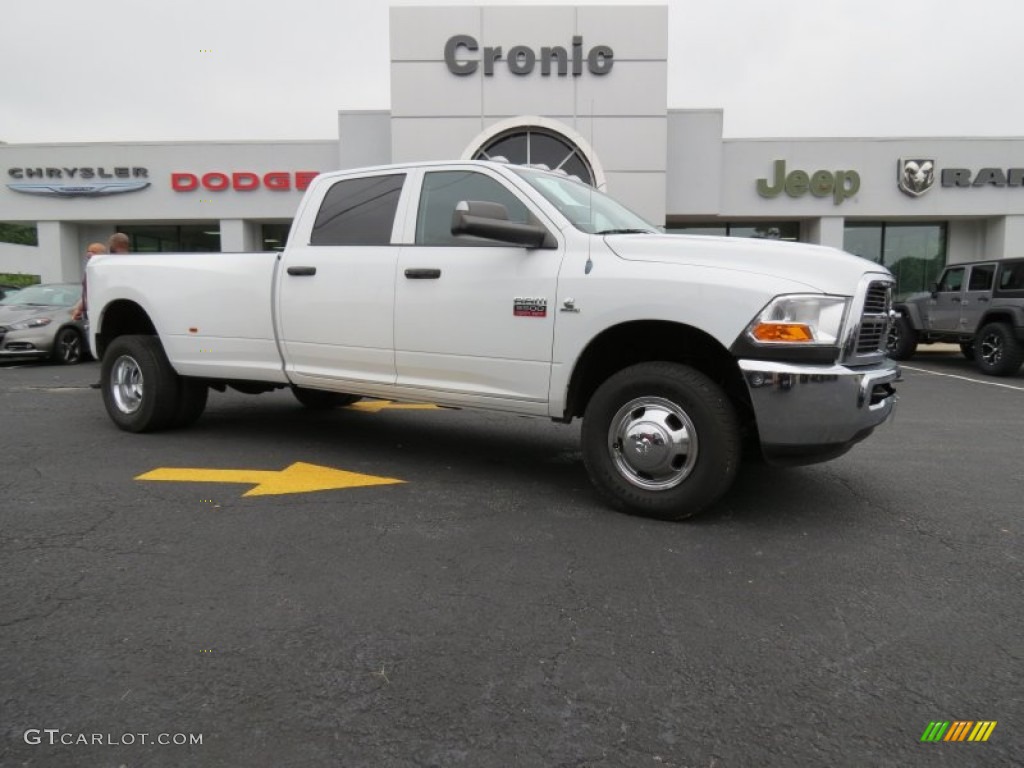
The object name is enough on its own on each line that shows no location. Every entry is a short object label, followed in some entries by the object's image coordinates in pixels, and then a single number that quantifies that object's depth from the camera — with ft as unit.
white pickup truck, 10.94
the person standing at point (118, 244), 23.75
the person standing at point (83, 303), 24.79
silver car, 37.93
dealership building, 57.52
